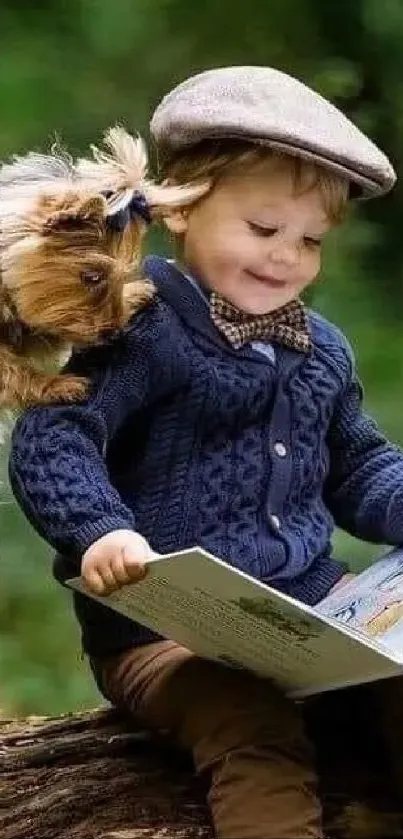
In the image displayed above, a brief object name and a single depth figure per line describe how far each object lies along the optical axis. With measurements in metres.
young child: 3.01
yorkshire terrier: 2.99
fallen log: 3.05
